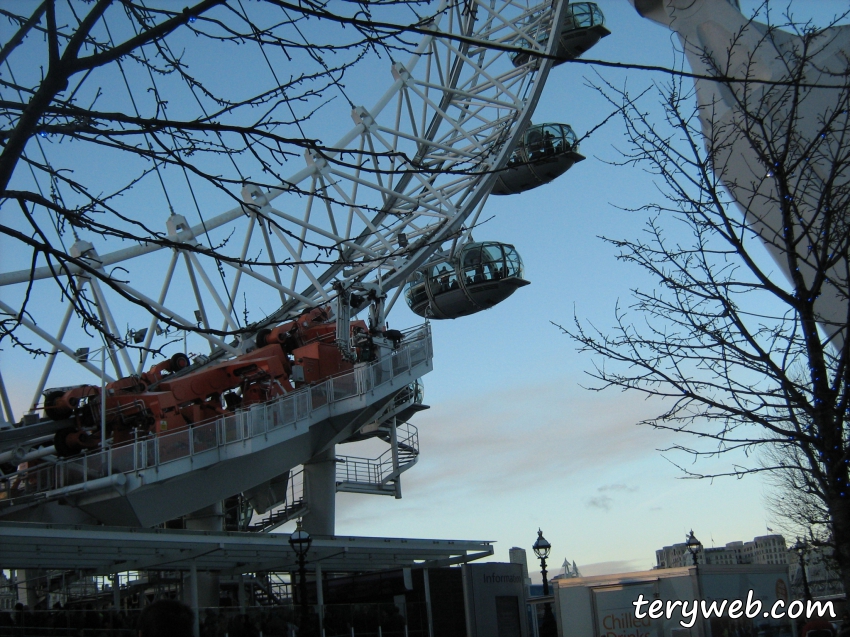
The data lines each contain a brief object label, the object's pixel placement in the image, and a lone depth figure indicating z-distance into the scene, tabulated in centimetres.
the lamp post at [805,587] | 2761
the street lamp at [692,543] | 2436
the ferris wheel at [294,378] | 2655
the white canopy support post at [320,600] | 2181
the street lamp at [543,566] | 2303
